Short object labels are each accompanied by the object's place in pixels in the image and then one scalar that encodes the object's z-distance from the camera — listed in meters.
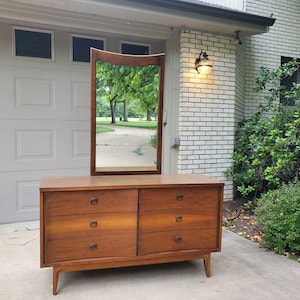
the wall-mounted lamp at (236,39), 4.50
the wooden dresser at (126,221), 2.29
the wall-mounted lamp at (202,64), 4.22
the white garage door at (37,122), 3.78
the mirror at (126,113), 2.78
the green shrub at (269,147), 4.19
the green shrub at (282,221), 3.13
